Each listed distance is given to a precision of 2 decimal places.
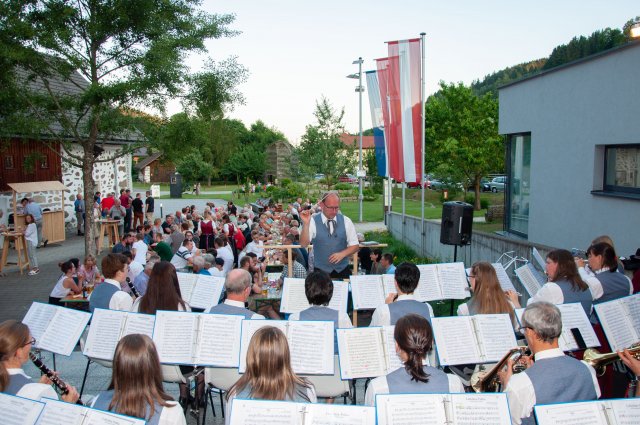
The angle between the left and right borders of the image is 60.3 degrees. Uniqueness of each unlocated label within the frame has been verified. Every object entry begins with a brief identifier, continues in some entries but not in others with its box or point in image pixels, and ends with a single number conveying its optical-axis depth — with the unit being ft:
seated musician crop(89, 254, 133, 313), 20.06
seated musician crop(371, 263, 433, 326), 17.04
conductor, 26.76
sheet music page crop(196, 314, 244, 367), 15.88
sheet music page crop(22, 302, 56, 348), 17.71
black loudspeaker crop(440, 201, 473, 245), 35.50
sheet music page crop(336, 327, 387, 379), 14.89
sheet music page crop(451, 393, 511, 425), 10.64
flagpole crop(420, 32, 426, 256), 47.09
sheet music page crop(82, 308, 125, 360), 17.19
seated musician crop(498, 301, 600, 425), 11.64
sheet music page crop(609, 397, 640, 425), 10.24
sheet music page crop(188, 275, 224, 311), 22.94
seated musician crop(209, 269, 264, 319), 17.42
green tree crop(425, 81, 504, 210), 108.58
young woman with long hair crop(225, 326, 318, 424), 11.57
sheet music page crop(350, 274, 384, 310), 22.06
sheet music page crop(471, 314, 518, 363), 15.85
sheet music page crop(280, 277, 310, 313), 21.20
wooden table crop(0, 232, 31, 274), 47.14
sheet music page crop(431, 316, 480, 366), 15.66
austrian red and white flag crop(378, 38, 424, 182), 47.98
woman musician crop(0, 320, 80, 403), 11.94
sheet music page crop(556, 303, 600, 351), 15.89
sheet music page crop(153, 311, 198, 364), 16.12
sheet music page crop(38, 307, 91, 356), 17.28
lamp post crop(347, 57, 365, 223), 91.87
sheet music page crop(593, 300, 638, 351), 16.26
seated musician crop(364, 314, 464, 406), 11.66
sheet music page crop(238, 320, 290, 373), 15.51
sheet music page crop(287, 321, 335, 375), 15.11
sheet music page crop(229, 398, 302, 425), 10.59
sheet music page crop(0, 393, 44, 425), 10.77
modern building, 36.11
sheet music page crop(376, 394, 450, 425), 10.48
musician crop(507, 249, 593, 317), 18.48
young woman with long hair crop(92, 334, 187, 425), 10.83
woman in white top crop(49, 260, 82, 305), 30.19
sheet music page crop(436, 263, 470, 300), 23.45
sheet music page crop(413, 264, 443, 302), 23.26
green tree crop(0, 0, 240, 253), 37.45
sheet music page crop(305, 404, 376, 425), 10.41
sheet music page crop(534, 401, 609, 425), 10.12
